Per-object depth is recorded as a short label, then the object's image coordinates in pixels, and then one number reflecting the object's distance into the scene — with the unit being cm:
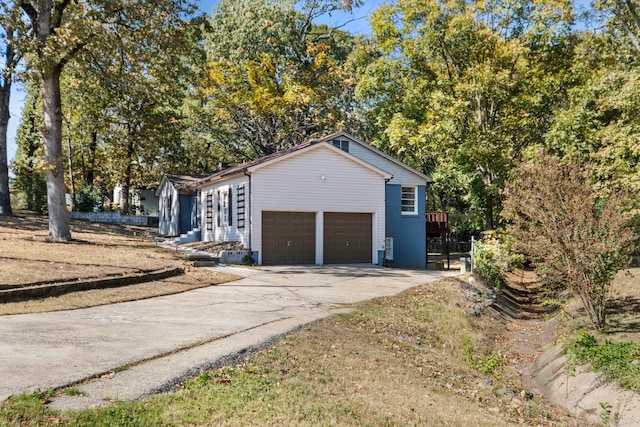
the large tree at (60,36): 1719
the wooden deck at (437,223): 2850
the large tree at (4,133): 2586
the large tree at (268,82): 3481
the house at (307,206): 2091
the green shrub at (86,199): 3562
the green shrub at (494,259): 1870
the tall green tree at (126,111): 1892
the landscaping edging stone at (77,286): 1005
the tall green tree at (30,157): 3578
